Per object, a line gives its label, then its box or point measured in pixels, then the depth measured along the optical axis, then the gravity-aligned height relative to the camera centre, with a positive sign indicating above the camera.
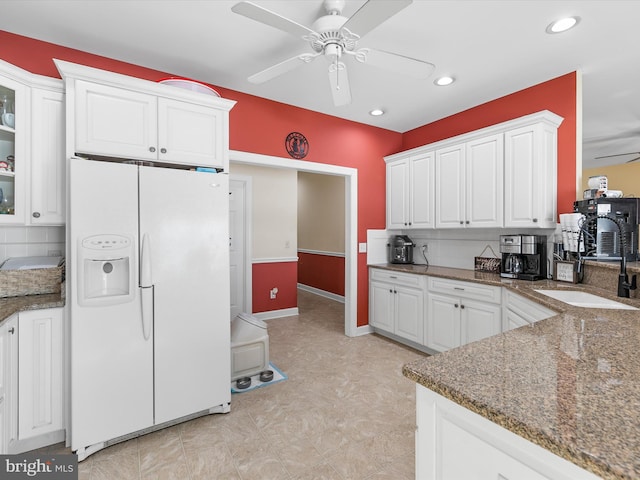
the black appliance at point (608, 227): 2.39 +0.10
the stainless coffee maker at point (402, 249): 4.05 -0.11
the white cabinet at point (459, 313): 2.77 -0.67
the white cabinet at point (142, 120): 1.90 +0.77
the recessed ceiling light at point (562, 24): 2.05 +1.40
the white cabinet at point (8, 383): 1.68 -0.78
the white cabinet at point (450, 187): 3.32 +0.56
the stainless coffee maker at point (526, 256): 2.81 -0.14
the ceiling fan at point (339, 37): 1.51 +1.10
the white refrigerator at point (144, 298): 1.87 -0.37
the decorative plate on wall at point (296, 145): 3.42 +1.01
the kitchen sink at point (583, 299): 1.79 -0.37
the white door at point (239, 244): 4.74 -0.07
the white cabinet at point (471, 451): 0.69 -0.51
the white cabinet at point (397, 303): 3.43 -0.71
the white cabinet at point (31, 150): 2.01 +0.56
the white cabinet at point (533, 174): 2.73 +0.57
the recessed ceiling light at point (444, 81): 2.84 +1.42
